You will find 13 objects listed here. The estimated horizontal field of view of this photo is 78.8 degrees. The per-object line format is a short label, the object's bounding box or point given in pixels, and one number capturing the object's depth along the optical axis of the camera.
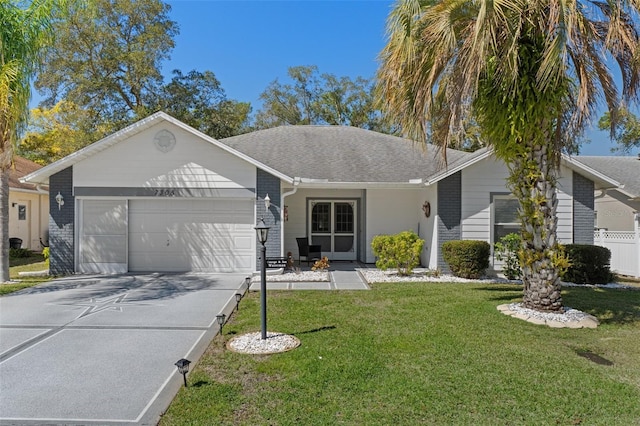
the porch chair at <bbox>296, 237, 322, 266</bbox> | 13.45
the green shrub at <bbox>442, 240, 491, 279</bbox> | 11.23
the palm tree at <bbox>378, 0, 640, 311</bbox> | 6.54
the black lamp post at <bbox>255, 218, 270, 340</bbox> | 5.84
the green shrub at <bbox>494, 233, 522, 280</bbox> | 11.06
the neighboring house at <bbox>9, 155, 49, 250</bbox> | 17.67
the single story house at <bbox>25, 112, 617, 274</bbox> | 11.95
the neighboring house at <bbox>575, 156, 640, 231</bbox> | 17.06
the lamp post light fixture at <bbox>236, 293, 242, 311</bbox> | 7.85
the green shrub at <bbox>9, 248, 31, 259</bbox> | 16.25
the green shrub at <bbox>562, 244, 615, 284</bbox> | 10.71
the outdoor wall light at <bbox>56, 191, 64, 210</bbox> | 11.88
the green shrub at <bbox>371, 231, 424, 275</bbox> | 11.47
